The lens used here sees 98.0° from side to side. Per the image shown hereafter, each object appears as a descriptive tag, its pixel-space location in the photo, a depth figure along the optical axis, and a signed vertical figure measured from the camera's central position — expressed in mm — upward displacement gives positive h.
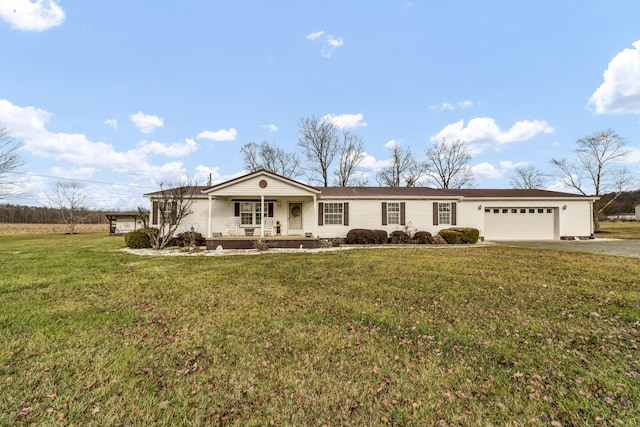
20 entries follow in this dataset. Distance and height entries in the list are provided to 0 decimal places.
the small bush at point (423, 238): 16609 -1118
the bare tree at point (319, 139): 32906 +9651
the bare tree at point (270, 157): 33781 +7826
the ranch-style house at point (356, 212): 15008 +496
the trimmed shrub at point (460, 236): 16609 -1015
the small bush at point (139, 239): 14891 -892
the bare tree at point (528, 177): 37516 +5646
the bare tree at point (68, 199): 32647 +2884
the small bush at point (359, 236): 16344 -969
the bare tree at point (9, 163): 19906 +4387
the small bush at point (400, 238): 16703 -1103
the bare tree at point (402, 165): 33500 +6635
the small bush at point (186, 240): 15734 -1016
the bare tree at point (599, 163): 26875 +5583
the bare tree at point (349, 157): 32906 +7479
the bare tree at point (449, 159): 33188 +7275
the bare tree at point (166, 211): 14508 +627
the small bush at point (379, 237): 16531 -1020
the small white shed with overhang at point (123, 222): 28584 +29
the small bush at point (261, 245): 14086 -1219
